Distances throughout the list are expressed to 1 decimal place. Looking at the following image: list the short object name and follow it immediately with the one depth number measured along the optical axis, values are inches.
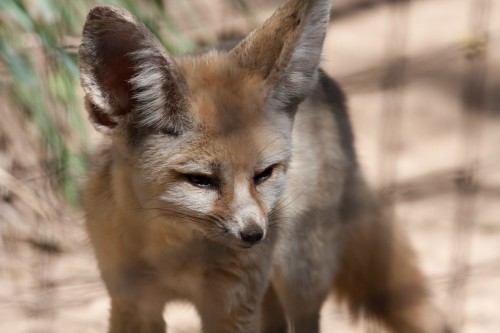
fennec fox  171.6
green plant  269.9
